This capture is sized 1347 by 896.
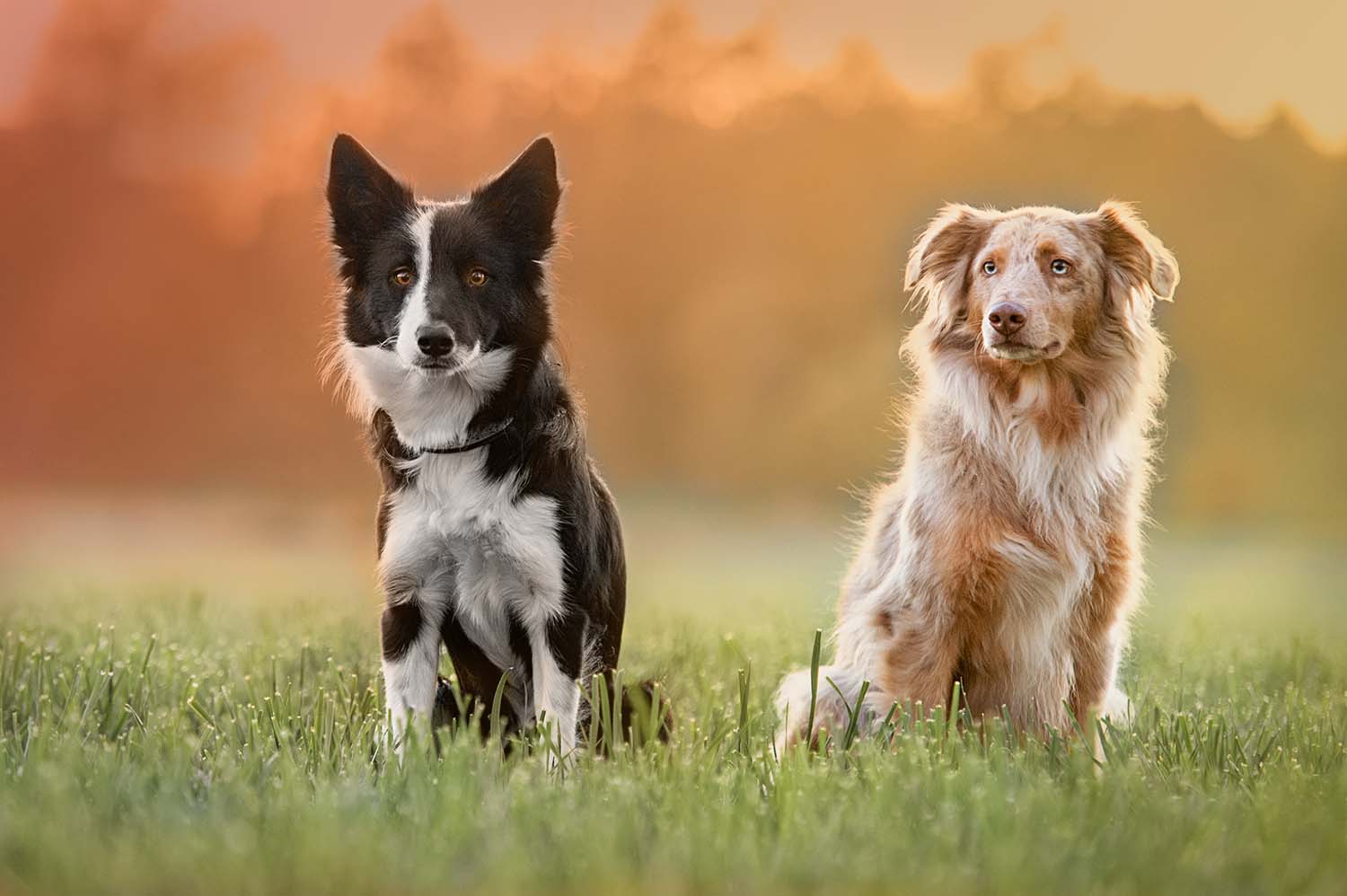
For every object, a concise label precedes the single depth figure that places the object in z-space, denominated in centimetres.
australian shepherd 814
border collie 771
